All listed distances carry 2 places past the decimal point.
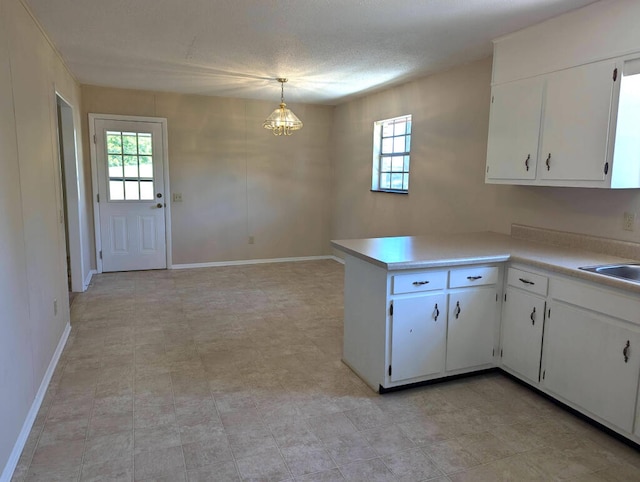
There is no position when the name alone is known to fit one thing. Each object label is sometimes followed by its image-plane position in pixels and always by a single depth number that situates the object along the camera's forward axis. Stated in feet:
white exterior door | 19.49
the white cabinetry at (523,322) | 9.11
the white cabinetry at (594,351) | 7.42
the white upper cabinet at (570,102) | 8.48
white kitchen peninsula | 7.68
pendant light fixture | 15.97
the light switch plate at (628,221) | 9.24
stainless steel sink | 8.55
